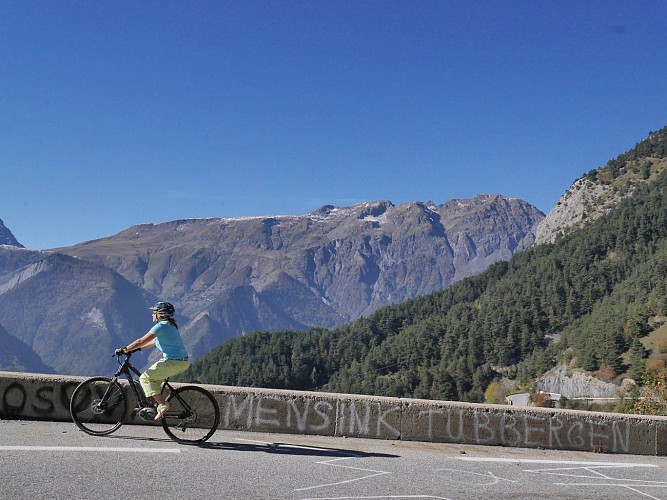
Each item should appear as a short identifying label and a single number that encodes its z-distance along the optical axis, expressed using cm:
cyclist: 921
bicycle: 938
